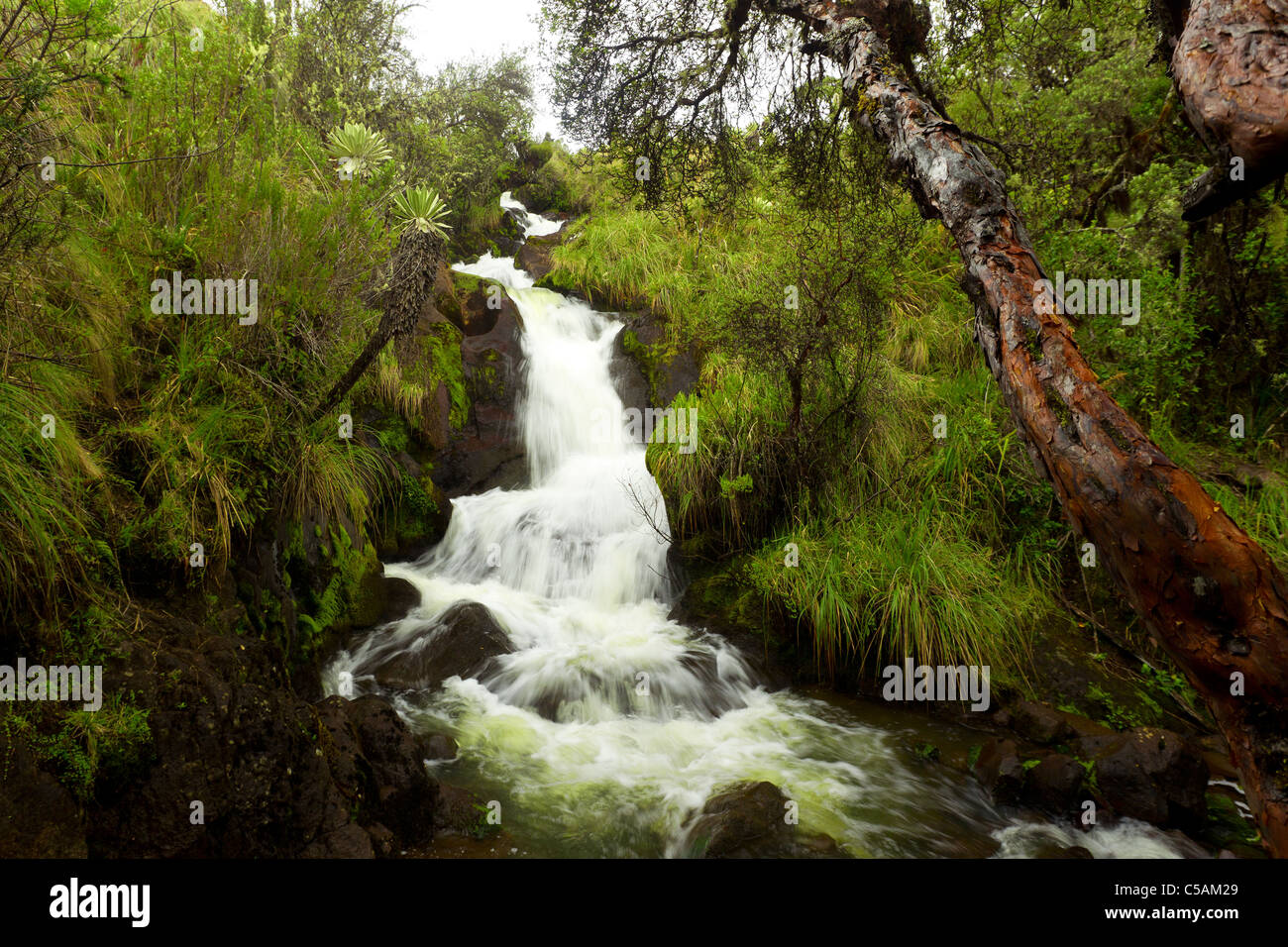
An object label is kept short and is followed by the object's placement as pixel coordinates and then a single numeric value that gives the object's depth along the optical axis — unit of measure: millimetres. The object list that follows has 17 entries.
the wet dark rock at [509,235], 15380
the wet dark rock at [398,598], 6027
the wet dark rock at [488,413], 8812
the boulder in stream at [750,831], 3480
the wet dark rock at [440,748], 4363
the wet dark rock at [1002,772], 4082
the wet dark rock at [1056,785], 3900
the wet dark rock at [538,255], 14070
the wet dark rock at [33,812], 2090
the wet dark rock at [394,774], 3289
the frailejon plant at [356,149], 6043
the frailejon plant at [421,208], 4500
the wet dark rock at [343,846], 2783
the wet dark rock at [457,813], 3518
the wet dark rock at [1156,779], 3770
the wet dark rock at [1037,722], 4484
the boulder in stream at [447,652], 5297
